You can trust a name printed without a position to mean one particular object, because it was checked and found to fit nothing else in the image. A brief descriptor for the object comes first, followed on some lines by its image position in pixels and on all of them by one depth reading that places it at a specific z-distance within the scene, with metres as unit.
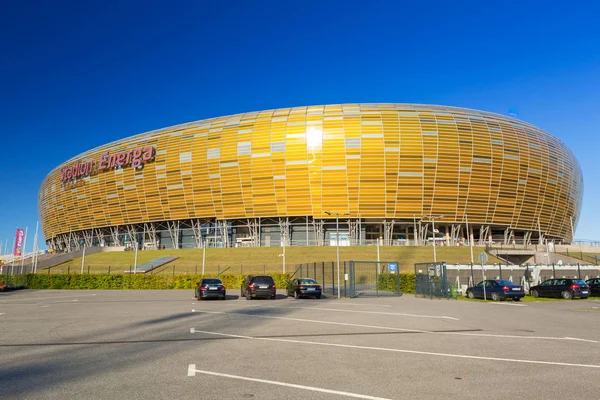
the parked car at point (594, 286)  29.35
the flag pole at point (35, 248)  58.18
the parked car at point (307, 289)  27.55
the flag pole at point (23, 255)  70.66
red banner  67.84
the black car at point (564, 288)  27.25
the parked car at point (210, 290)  26.56
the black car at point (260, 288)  27.31
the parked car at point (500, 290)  25.89
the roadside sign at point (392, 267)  35.86
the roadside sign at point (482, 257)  27.31
